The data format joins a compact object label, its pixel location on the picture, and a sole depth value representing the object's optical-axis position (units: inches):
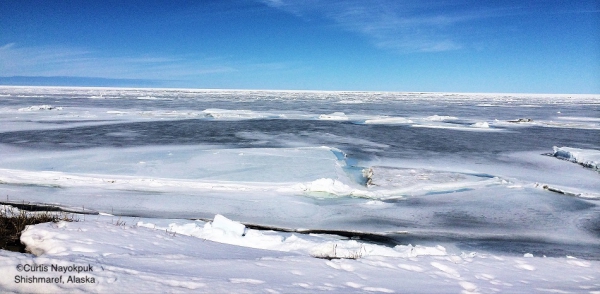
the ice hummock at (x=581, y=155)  442.3
